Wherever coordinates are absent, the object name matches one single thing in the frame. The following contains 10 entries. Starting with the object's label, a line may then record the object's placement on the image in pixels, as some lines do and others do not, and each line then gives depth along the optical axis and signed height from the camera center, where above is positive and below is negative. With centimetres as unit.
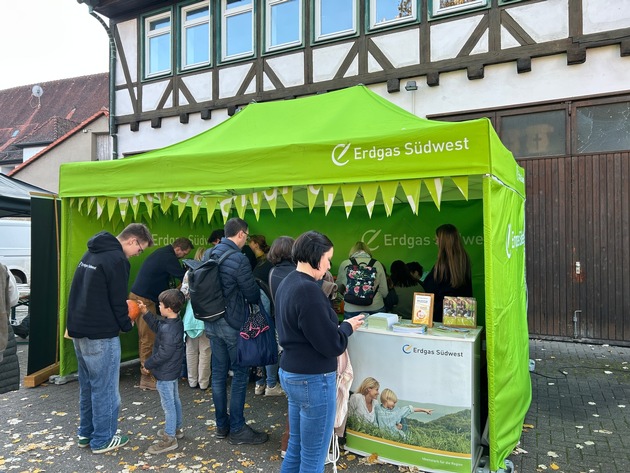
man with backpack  377 -68
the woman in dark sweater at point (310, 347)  253 -56
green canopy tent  328 +48
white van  1297 -11
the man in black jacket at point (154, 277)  529 -39
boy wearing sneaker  371 -87
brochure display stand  325 -108
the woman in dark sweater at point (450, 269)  423 -26
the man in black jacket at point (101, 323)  355 -60
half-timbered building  718 +247
